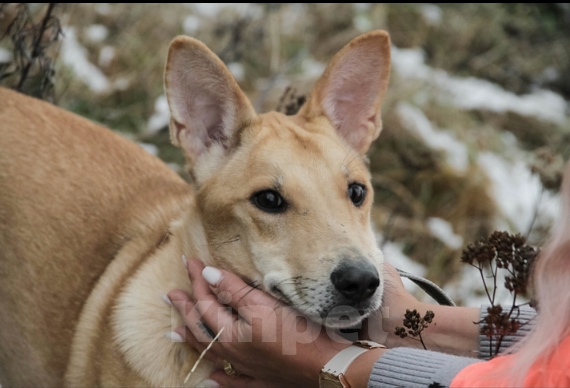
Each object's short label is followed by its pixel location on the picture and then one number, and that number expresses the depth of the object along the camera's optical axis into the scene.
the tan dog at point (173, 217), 2.23
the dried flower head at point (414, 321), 1.95
